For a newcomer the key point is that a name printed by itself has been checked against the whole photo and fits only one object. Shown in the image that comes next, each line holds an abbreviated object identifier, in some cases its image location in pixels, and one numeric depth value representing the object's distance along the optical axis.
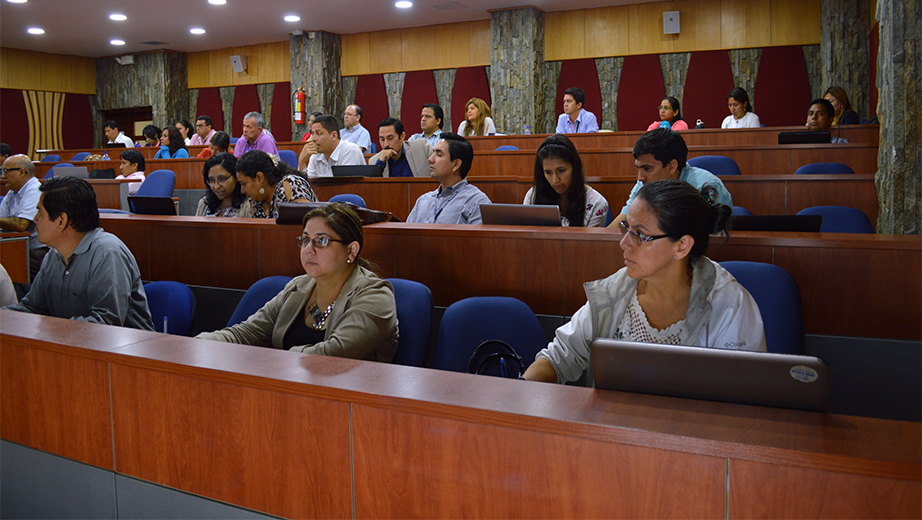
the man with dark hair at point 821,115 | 6.06
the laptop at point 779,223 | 2.37
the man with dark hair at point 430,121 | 6.52
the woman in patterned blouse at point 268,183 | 3.58
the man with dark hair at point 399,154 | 5.52
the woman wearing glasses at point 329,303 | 2.11
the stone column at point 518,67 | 9.72
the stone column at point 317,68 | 11.11
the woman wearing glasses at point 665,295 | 1.67
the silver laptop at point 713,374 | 1.01
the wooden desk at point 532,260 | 2.11
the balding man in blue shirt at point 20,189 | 4.61
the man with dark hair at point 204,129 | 8.84
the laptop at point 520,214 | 2.68
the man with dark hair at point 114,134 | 10.11
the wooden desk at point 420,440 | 0.90
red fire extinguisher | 11.08
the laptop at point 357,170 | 5.10
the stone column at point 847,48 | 8.31
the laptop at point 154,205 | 3.94
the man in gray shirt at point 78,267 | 2.55
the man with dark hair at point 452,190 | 3.53
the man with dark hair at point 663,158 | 2.94
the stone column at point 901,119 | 3.67
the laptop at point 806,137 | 5.45
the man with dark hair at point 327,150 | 5.42
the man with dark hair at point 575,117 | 8.07
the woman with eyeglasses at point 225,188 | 3.79
